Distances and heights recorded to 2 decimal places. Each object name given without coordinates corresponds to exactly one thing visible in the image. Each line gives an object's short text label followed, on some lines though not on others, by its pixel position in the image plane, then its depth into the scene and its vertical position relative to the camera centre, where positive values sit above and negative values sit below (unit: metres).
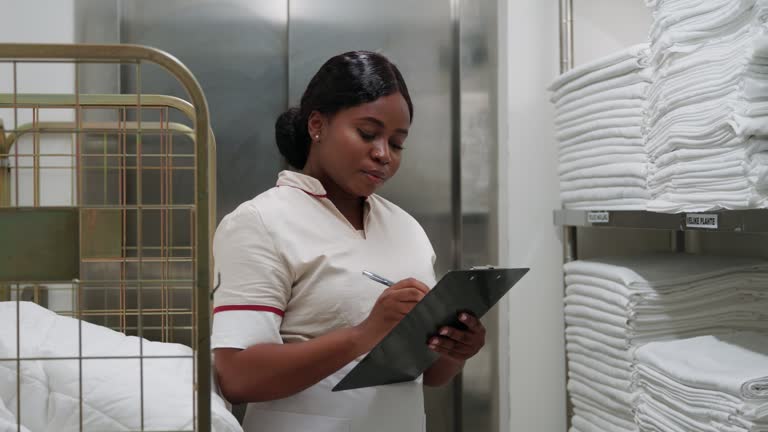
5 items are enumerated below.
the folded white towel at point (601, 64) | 1.67 +0.38
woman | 1.12 -0.10
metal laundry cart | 0.78 +0.02
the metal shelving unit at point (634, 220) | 1.26 -0.01
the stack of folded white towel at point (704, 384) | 1.23 -0.33
